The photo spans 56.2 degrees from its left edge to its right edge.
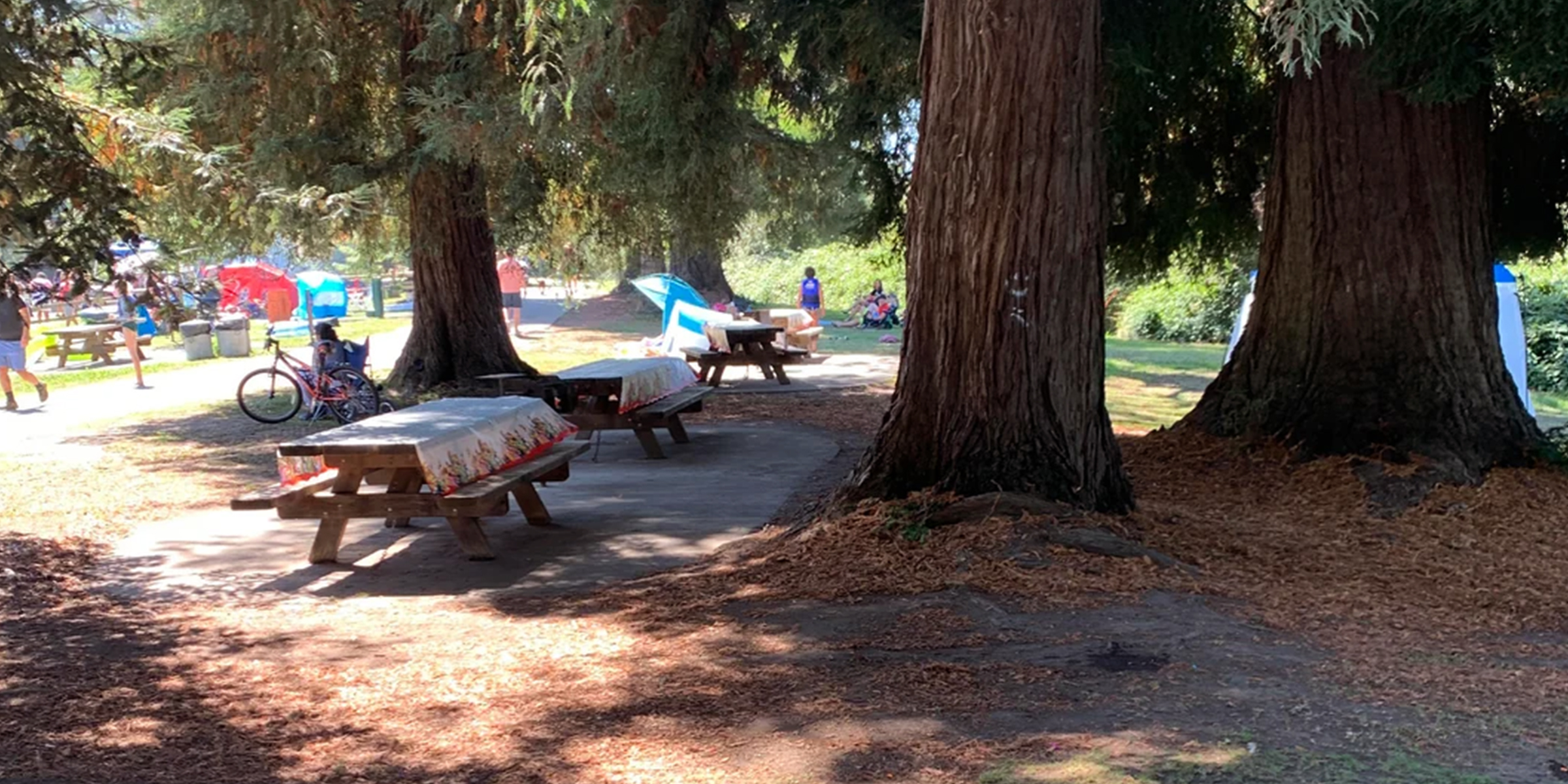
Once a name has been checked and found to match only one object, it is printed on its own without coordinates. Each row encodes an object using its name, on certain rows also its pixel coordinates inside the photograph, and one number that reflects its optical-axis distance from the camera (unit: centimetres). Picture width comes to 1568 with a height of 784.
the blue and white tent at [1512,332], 1466
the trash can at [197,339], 2488
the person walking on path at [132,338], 1922
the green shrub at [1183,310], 3203
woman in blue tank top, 2941
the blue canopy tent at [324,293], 3309
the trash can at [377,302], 3906
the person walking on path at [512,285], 2647
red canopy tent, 3494
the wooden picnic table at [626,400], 1219
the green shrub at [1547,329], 2272
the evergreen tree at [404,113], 1447
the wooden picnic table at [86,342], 2430
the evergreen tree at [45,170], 664
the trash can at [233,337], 2600
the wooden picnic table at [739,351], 1858
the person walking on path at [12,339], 1658
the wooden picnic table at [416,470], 775
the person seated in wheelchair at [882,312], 3253
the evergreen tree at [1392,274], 904
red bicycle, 1471
